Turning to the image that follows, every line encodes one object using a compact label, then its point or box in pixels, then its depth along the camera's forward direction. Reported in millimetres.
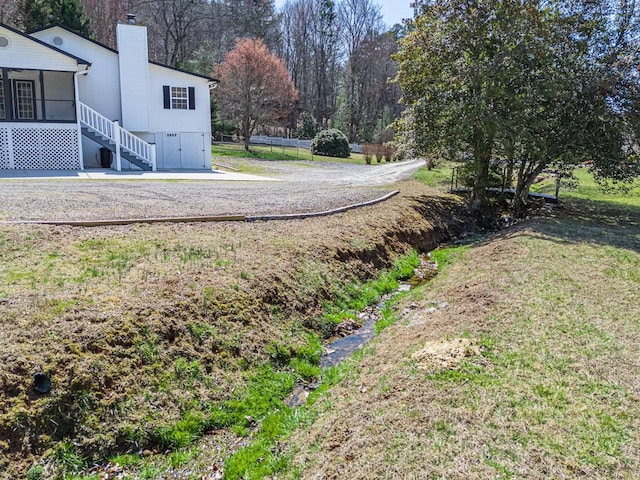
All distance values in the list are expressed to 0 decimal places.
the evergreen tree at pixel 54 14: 29875
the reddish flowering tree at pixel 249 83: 35969
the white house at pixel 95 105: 20438
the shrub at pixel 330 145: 40344
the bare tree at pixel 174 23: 44125
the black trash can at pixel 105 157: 22859
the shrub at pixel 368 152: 37438
